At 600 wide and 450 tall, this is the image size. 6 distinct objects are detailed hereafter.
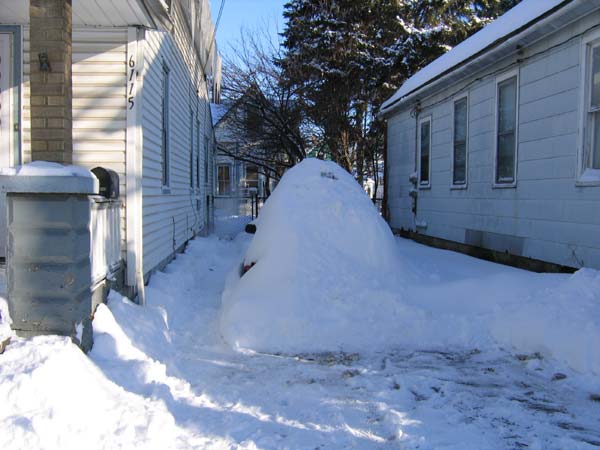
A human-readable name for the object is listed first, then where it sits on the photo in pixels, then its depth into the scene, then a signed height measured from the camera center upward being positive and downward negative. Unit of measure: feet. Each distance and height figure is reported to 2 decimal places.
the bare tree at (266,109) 75.77 +12.78
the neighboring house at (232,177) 87.10 +3.91
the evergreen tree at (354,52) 77.97 +21.68
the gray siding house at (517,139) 22.50 +3.40
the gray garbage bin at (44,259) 13.21 -1.70
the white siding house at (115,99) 20.88 +3.87
